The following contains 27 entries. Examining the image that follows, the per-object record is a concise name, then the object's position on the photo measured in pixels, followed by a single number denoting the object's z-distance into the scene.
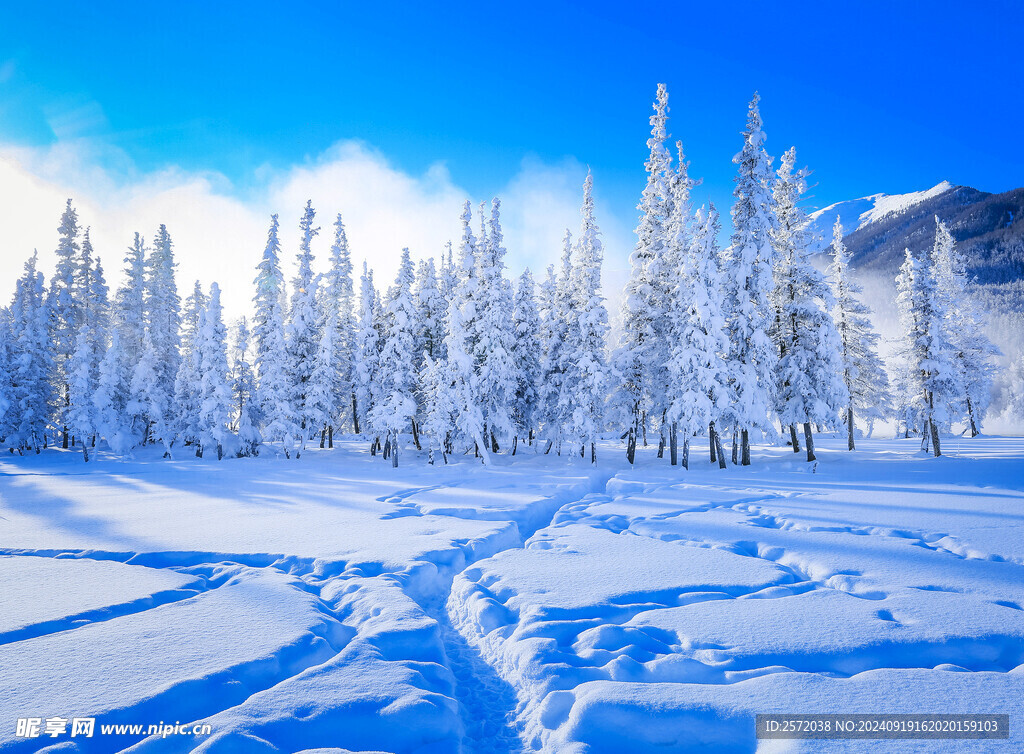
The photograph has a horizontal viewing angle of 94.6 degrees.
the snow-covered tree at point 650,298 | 29.30
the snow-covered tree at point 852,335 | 35.62
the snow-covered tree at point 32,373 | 41.34
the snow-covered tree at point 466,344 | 30.69
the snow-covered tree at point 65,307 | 44.56
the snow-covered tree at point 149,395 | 40.47
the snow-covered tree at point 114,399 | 39.06
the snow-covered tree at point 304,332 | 37.69
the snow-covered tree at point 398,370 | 31.91
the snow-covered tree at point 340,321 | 39.56
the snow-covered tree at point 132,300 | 48.25
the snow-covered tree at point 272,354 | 36.19
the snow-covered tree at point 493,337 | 32.88
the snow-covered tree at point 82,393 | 38.47
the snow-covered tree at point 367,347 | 36.41
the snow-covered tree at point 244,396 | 40.24
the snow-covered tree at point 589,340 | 29.86
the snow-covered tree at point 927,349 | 31.30
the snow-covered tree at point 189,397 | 39.25
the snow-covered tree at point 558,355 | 32.06
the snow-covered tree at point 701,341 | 24.98
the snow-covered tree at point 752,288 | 25.62
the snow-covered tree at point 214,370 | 37.12
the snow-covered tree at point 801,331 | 26.66
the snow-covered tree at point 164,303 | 47.99
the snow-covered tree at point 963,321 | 41.77
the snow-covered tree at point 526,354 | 36.28
